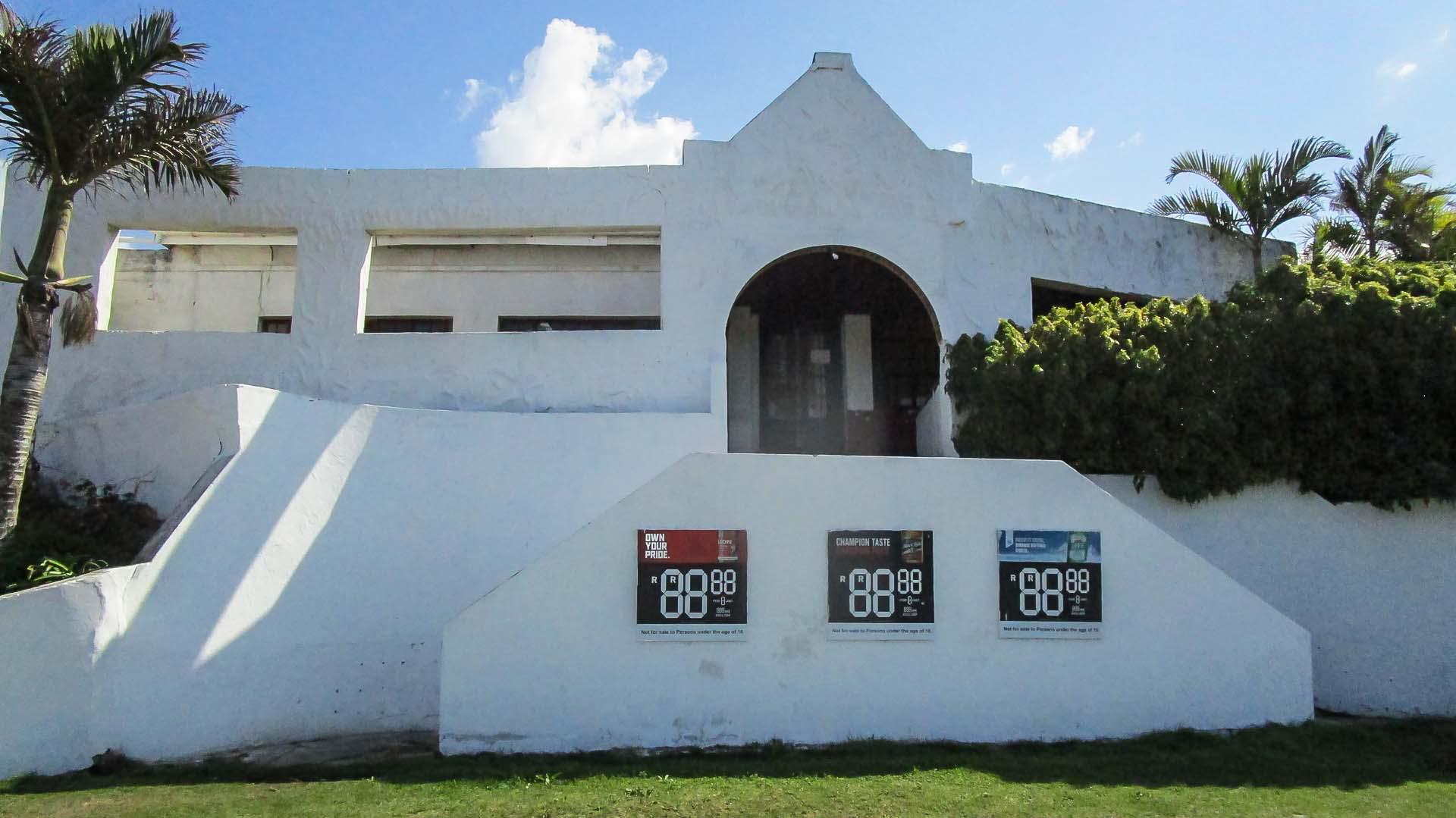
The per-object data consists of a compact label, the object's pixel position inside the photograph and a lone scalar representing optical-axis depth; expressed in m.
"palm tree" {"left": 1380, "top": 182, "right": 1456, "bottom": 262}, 13.45
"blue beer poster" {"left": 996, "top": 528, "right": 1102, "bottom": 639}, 8.85
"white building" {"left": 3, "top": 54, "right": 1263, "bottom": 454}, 12.02
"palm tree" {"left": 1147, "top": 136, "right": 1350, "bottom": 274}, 13.85
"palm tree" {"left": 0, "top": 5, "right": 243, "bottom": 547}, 8.52
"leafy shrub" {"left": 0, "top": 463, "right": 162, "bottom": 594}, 8.12
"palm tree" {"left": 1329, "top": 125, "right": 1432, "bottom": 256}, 13.78
